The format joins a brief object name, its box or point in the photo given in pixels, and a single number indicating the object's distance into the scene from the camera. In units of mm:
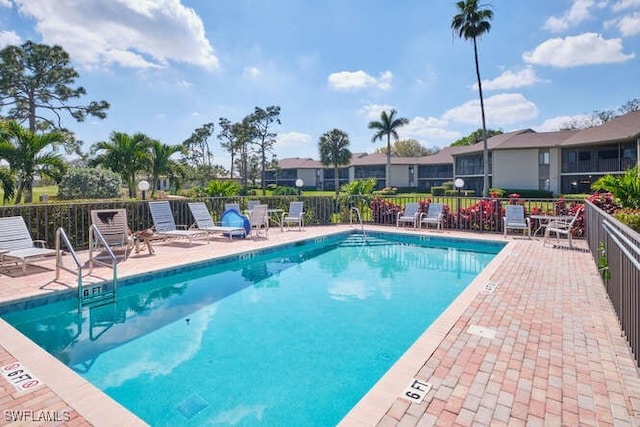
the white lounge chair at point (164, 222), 9872
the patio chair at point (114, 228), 8172
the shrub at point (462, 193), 34288
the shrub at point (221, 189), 15461
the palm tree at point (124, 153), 17781
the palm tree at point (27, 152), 11672
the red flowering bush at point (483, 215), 12219
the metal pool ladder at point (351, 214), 15062
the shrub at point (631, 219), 5941
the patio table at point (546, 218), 10219
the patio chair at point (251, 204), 13445
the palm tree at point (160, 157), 19172
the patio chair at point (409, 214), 13375
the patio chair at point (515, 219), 11055
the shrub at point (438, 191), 39838
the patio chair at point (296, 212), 13947
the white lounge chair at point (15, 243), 6570
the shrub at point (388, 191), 38931
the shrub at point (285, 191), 38394
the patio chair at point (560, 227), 9311
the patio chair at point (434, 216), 12852
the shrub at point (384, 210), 14571
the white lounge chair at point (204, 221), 11000
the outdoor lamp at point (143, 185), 11840
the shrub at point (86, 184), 17078
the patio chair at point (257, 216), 11625
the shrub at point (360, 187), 15602
